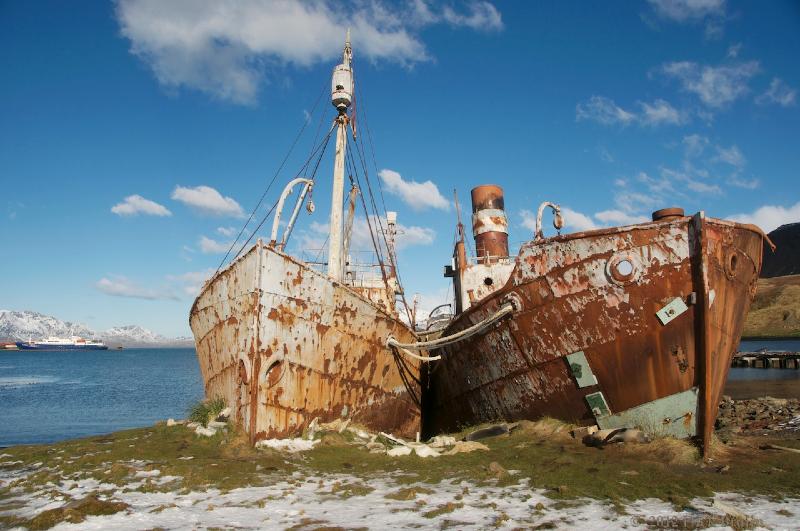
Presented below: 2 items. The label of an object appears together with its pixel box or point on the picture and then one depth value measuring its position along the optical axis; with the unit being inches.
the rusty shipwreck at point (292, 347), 305.3
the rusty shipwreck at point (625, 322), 274.4
